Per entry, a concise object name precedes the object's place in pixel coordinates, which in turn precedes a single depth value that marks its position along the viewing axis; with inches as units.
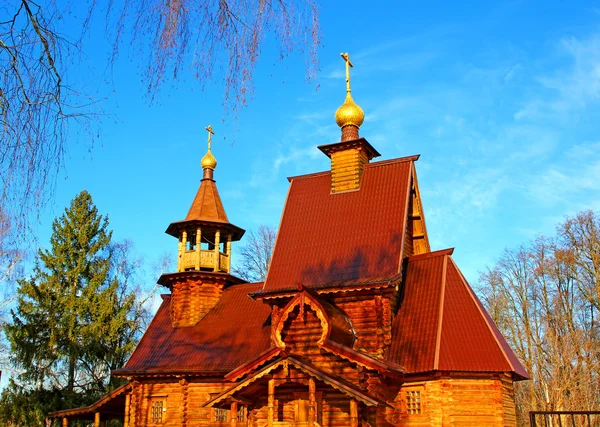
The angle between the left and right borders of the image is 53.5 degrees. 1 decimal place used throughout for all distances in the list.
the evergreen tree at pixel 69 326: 1114.7
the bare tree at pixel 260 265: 1451.8
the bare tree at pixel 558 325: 1116.5
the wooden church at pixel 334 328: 622.5
